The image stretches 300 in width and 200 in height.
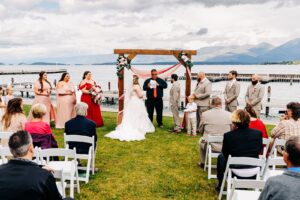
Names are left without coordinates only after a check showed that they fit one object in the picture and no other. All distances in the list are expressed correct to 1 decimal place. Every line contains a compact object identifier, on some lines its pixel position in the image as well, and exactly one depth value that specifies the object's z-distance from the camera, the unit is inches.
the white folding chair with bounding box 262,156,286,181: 202.7
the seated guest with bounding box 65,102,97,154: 273.3
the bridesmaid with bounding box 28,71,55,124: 464.4
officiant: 481.1
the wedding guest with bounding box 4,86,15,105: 449.9
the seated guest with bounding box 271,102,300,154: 248.8
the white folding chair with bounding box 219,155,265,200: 199.9
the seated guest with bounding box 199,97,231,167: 293.1
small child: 435.8
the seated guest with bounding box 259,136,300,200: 118.8
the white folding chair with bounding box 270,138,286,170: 244.4
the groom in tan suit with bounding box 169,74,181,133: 456.1
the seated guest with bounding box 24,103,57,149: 248.8
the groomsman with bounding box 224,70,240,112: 431.5
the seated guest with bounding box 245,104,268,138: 263.9
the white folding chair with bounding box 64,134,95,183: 255.1
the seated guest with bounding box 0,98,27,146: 265.7
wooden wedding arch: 471.5
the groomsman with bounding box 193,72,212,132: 430.0
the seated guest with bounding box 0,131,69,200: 119.6
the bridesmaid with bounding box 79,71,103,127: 474.9
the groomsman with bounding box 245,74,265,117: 416.5
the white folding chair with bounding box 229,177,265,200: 159.5
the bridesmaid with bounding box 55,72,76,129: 476.7
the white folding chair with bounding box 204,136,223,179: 269.0
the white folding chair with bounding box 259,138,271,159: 254.7
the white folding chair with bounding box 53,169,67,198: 170.6
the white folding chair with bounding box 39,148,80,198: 208.4
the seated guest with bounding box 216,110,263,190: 223.1
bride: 434.3
